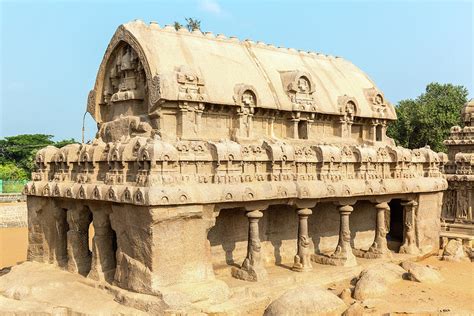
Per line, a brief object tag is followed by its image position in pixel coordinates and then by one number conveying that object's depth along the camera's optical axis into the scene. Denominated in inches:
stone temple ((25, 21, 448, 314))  457.1
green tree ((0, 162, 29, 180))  2102.6
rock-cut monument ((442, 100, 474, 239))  934.4
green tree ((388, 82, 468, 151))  1717.5
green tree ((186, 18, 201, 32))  1599.2
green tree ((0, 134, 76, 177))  2524.9
